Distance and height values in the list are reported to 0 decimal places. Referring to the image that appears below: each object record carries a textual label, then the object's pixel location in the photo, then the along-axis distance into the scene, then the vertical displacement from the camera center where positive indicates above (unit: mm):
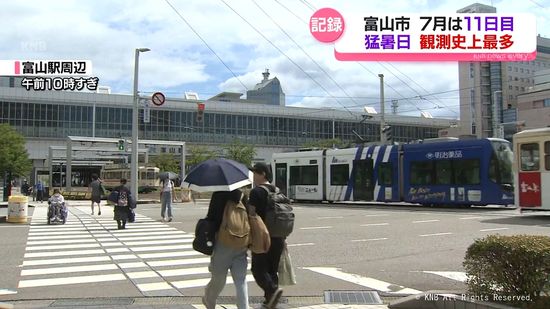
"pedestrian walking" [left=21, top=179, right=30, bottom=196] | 50172 -1397
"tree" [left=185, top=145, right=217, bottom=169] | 71625 +2617
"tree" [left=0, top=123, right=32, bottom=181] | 45906 +1656
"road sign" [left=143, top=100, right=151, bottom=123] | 33206 +3716
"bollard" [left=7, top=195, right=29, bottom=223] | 20234 -1309
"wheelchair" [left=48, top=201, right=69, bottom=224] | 19984 -1407
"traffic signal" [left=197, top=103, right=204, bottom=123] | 30670 +3549
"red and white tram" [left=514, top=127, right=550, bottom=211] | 18641 +165
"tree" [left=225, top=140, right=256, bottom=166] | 72606 +2912
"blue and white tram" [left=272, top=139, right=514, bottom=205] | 23469 +39
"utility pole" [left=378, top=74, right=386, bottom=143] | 42578 +5520
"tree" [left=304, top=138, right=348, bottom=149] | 81131 +4701
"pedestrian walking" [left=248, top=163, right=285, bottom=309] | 6438 -1049
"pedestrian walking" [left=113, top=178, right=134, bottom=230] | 17734 -982
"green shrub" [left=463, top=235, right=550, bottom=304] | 5746 -994
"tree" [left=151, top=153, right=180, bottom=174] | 70000 +1542
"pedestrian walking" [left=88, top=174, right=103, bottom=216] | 25075 -735
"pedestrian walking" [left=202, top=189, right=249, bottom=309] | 5785 -883
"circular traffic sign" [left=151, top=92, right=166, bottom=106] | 27922 +3835
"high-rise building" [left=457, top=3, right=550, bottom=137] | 118562 +18425
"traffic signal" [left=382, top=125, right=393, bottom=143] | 40875 +3260
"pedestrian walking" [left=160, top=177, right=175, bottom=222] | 20219 -895
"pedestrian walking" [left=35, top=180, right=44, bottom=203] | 40469 -1328
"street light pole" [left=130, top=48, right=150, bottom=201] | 25875 +2073
